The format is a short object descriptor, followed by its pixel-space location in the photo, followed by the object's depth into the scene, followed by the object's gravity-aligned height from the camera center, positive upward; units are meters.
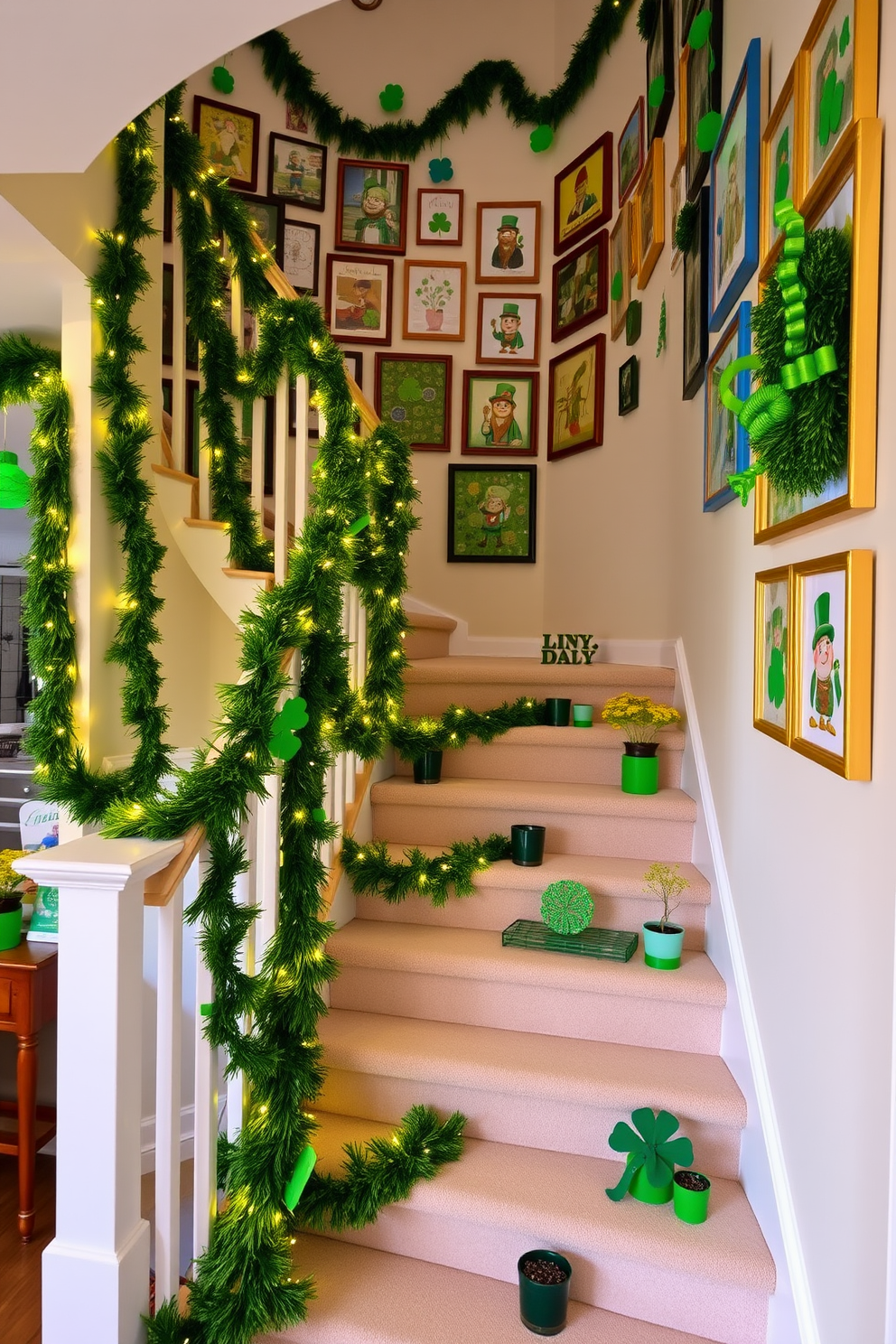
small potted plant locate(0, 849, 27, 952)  2.64 -0.81
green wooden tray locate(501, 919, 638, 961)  2.05 -0.70
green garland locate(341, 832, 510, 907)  2.25 -0.58
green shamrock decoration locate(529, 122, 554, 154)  4.14 +2.43
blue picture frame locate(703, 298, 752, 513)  1.84 +0.52
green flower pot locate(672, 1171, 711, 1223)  1.58 -1.01
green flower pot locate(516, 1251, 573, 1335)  1.48 -1.12
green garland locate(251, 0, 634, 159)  4.07 +2.60
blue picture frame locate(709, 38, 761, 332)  1.75 +0.99
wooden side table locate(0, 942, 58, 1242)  2.44 -1.09
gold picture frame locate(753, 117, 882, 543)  1.08 +0.43
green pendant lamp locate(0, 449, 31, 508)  2.47 +0.46
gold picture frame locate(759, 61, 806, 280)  1.39 +0.86
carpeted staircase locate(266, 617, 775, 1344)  1.53 -0.90
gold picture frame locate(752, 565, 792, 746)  1.47 -0.01
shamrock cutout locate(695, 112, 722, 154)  2.17 +1.30
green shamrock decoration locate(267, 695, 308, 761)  1.58 -0.15
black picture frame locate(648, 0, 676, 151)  2.90 +2.02
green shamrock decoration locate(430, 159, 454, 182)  4.24 +2.33
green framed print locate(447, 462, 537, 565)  4.30 +0.65
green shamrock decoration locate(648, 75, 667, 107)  2.91 +1.89
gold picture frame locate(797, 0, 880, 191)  1.11 +0.79
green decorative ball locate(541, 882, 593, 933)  2.08 -0.62
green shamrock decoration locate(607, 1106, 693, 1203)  1.63 -0.93
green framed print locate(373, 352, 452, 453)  4.31 +1.24
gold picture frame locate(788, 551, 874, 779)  1.11 -0.02
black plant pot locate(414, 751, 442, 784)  2.60 -0.36
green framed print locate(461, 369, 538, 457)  4.28 +1.16
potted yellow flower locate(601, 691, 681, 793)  2.46 -0.22
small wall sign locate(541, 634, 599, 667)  3.20 -0.01
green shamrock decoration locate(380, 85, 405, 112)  4.23 +2.67
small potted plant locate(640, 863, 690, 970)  2.00 -0.65
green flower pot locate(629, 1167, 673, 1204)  1.64 -1.02
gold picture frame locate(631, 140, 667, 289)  2.97 +1.56
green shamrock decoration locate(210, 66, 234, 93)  3.95 +2.58
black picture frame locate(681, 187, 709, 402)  2.29 +0.94
